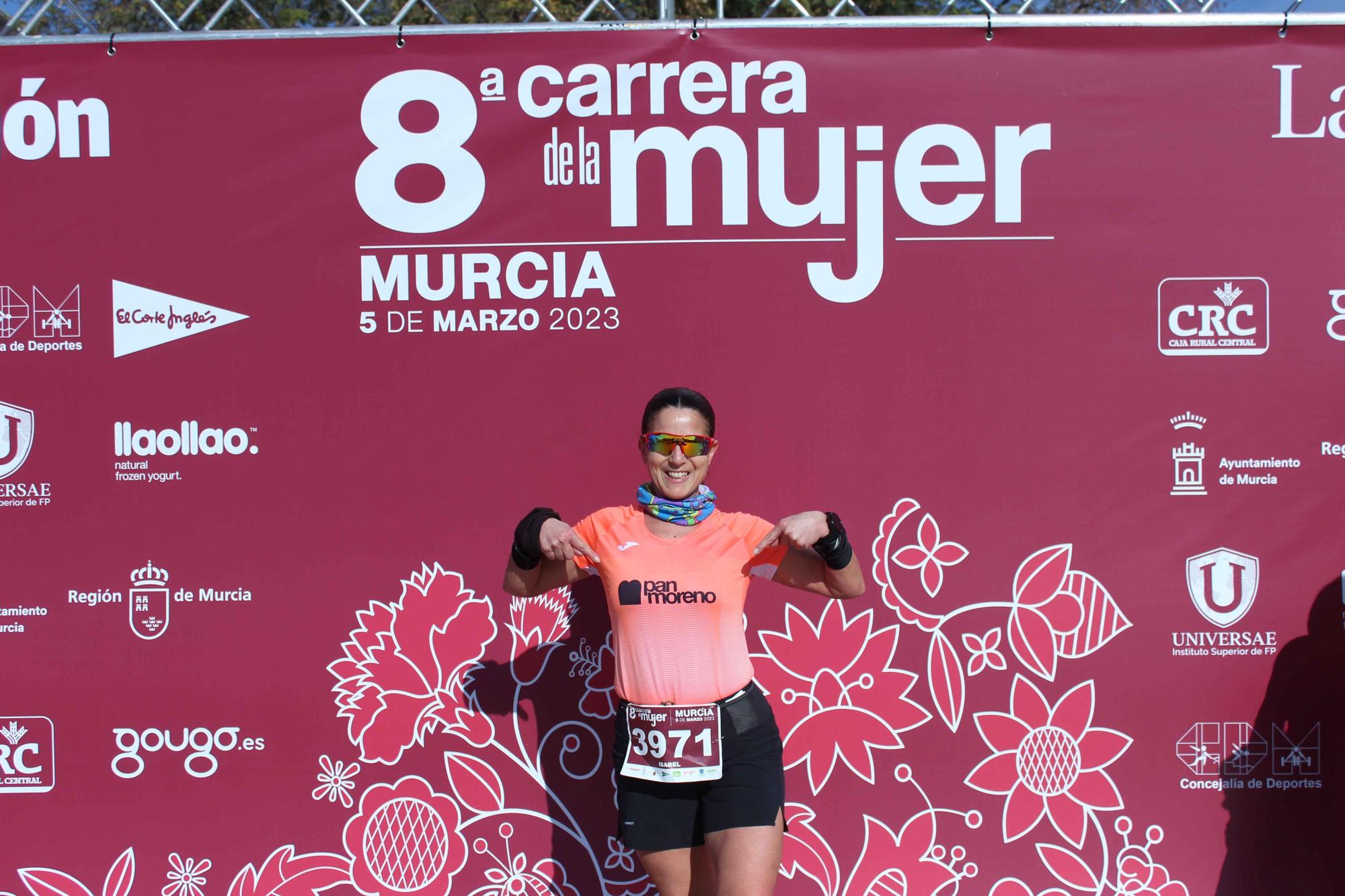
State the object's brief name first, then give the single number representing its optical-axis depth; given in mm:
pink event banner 3240
